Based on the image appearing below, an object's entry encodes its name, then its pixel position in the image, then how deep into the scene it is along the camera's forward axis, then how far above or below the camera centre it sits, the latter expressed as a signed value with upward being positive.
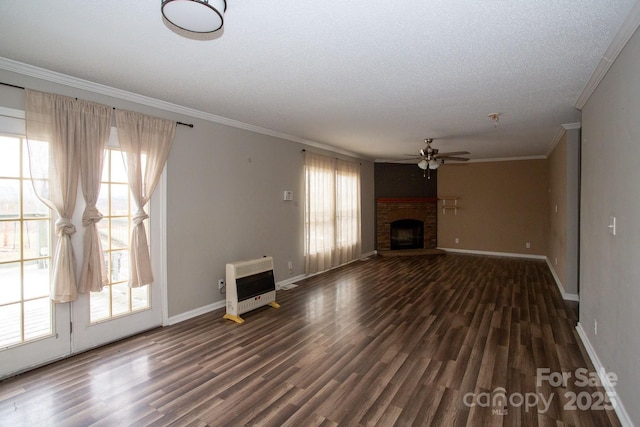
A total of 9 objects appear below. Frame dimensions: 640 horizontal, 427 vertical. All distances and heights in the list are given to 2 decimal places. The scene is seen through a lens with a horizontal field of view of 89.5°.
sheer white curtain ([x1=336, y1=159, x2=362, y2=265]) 6.75 -0.05
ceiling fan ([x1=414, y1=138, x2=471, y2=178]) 5.21 +0.87
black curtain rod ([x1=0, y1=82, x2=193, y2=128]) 2.53 +1.00
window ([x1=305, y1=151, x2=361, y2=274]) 5.86 -0.06
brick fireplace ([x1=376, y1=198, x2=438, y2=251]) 8.52 -0.17
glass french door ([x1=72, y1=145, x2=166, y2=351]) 3.05 -0.78
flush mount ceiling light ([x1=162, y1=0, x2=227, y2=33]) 1.55 +0.99
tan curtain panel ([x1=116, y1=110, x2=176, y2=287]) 3.25 +0.48
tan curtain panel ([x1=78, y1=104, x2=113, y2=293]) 2.95 +0.21
